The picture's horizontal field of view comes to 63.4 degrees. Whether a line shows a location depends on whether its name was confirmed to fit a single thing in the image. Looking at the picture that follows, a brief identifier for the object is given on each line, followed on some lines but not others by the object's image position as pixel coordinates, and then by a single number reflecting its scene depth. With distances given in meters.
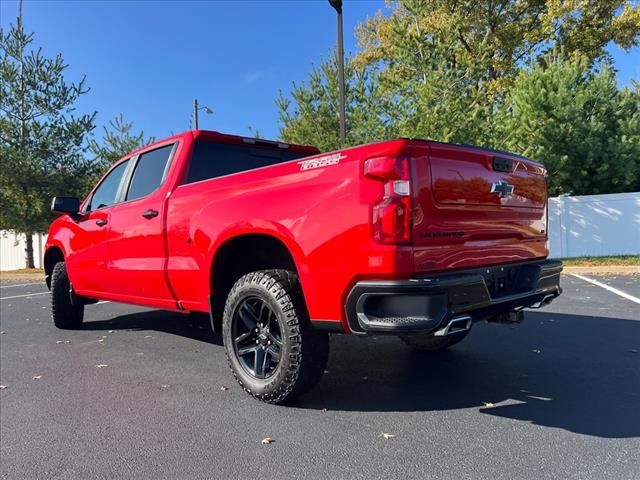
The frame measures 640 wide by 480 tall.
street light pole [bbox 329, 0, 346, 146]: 12.74
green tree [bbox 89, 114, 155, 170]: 20.55
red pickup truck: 2.85
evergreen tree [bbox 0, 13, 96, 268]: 18.36
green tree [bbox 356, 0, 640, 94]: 21.94
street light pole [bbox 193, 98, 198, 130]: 23.47
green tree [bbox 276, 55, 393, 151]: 16.86
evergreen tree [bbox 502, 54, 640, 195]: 15.05
